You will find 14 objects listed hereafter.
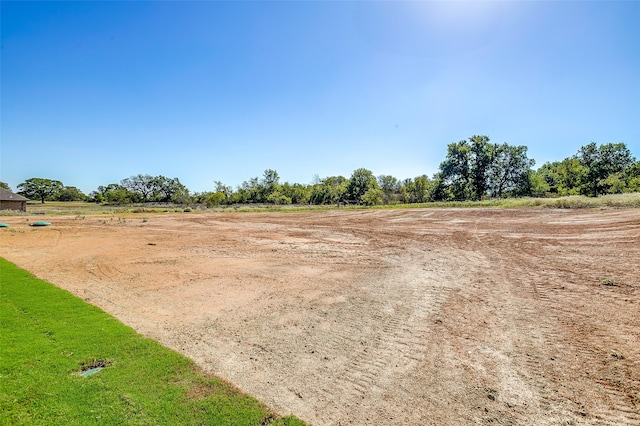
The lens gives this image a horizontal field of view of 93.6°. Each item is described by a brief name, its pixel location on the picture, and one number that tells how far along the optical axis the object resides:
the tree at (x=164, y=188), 104.88
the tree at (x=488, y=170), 67.31
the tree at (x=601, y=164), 51.97
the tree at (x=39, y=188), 94.75
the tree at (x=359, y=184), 85.19
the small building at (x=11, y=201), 43.78
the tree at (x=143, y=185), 106.19
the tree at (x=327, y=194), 88.56
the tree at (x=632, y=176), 49.28
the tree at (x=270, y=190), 85.83
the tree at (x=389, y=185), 91.92
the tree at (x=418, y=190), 75.94
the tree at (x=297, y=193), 90.56
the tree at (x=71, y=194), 112.13
